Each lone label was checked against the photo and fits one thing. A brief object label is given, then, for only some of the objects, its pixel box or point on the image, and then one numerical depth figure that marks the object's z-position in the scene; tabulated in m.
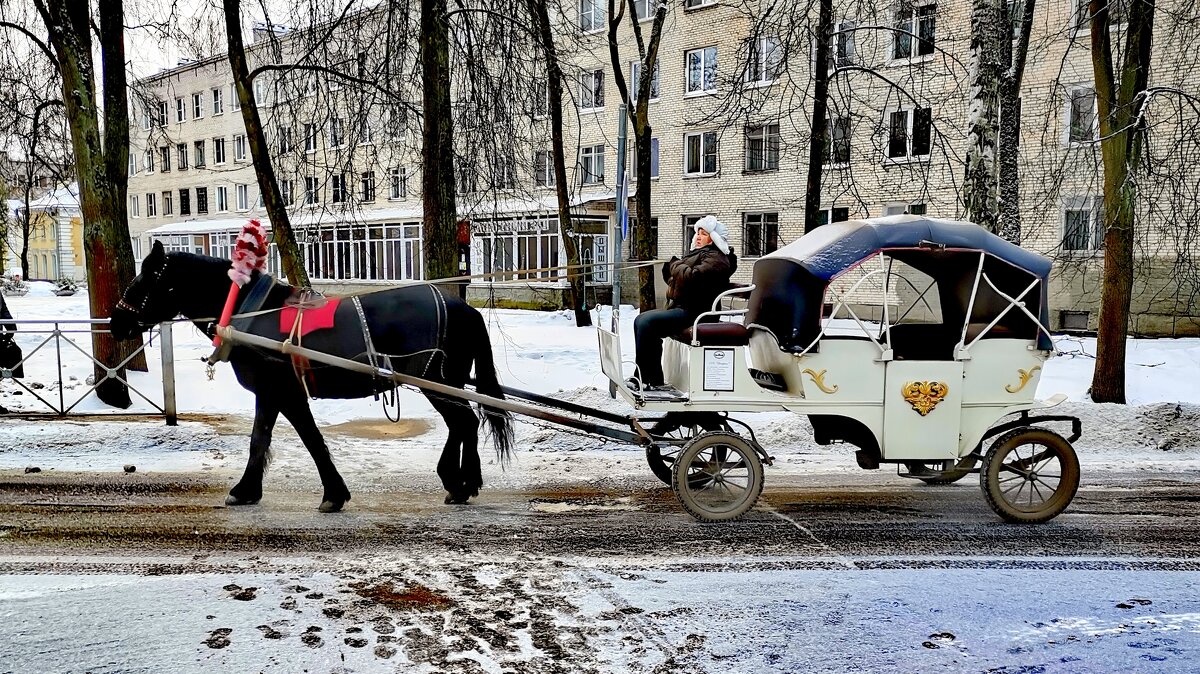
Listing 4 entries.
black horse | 6.20
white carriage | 5.82
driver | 6.33
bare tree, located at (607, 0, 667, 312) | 17.59
